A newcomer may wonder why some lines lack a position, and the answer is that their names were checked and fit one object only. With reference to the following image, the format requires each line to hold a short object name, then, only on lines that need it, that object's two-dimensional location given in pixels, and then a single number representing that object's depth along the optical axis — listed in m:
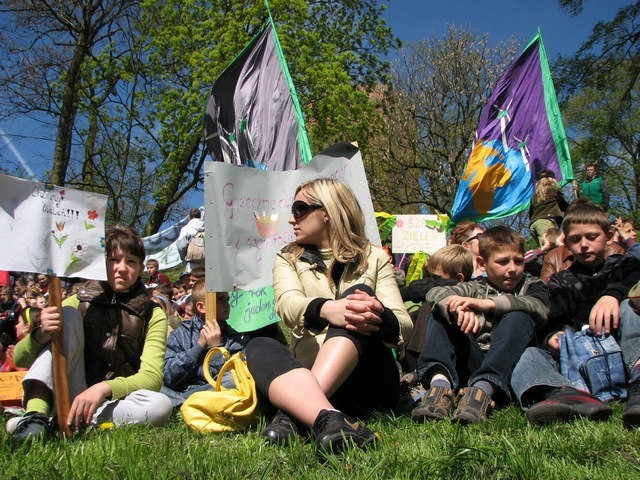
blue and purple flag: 6.70
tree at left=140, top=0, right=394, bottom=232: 17.91
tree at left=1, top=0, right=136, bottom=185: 15.16
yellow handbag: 2.77
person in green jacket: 9.64
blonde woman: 2.40
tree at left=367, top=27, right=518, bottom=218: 24.30
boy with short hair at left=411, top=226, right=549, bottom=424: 2.84
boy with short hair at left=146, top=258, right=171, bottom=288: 10.18
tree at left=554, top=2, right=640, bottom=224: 13.19
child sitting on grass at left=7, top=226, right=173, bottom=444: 2.81
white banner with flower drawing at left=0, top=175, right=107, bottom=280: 2.74
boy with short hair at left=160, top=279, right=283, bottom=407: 3.73
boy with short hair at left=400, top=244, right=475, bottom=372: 4.55
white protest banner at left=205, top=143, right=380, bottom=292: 3.73
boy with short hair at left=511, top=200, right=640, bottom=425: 2.55
